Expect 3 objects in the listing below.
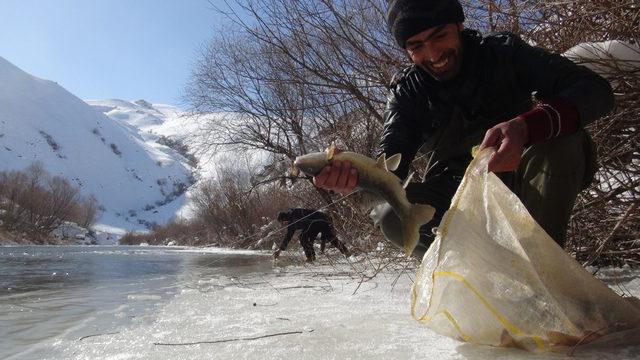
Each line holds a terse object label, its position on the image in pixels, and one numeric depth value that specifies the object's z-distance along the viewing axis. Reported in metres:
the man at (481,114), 1.70
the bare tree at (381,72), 2.67
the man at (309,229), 7.99
